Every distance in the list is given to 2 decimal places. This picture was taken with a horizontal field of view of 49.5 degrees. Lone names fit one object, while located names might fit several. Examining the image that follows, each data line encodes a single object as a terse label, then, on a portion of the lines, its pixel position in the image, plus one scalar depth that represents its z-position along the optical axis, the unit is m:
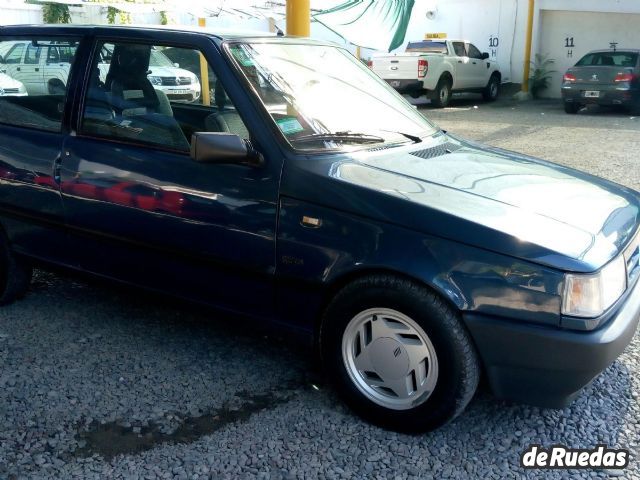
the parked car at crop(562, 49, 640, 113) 15.50
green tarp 18.44
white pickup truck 17.30
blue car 2.71
